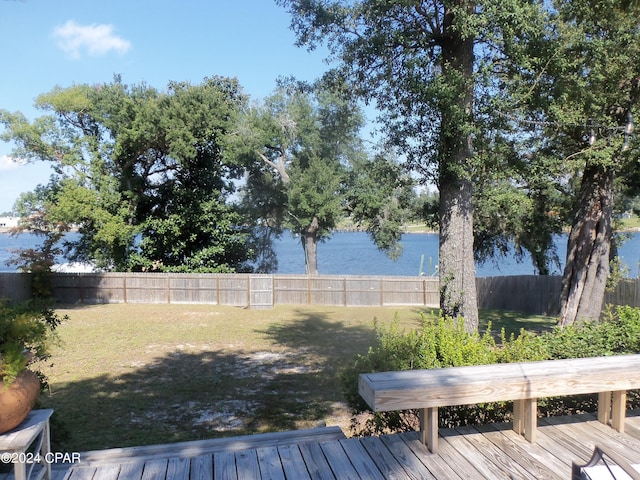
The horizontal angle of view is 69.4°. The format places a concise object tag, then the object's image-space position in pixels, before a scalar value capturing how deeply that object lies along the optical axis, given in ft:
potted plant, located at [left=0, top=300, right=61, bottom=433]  7.47
